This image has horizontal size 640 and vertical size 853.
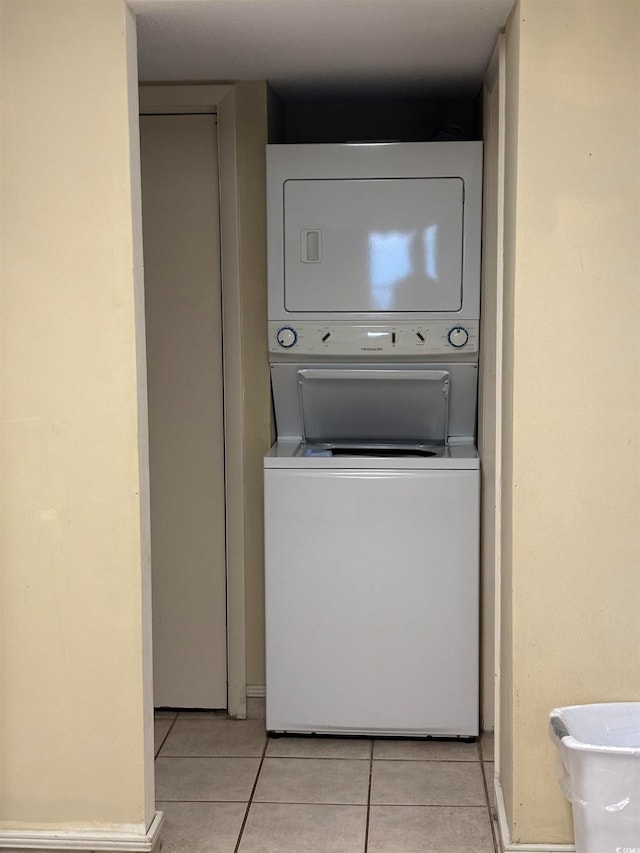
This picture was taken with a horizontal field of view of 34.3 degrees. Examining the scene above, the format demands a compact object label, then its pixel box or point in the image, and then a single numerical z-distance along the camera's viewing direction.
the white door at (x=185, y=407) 3.53
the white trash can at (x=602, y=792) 2.31
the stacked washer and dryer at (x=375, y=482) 3.36
